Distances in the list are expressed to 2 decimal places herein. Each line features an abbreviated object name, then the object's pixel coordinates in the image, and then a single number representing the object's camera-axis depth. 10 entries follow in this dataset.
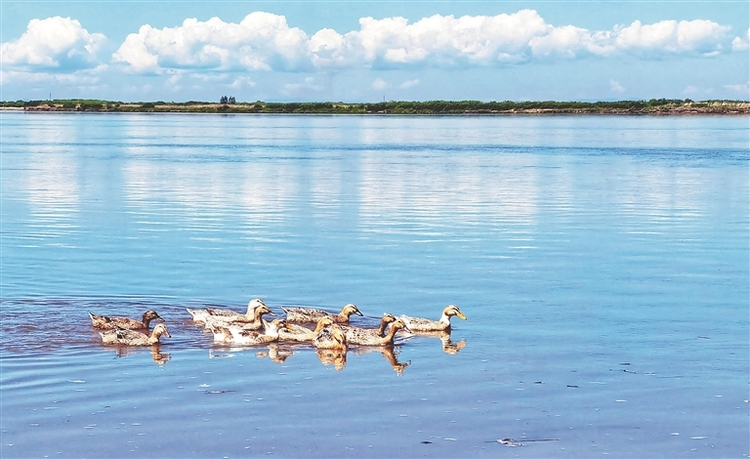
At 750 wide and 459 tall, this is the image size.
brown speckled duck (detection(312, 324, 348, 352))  15.09
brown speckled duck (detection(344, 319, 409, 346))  15.55
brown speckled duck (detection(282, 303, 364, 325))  16.66
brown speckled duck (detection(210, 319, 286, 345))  15.36
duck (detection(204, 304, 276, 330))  15.97
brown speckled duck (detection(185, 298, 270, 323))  16.36
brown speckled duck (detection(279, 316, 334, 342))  15.62
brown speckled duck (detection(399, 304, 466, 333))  16.17
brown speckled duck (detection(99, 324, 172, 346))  15.18
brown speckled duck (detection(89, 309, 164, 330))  15.76
